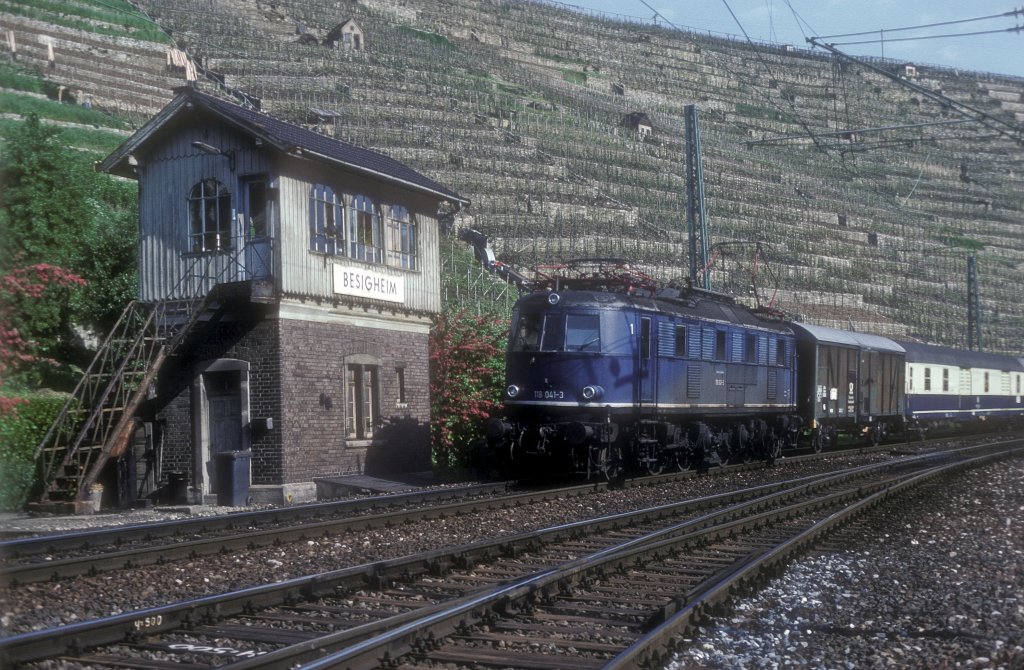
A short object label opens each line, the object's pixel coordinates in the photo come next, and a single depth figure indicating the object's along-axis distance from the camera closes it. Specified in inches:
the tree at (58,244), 977.5
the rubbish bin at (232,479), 701.3
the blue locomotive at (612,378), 728.3
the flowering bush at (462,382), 936.3
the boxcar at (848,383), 1088.2
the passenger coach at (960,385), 1382.9
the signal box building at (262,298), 743.1
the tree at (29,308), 724.9
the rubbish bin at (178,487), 757.8
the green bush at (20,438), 672.4
